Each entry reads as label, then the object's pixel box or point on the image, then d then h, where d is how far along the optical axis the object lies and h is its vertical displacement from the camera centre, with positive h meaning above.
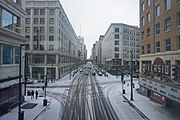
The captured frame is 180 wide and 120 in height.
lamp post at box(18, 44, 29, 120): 17.30 -5.50
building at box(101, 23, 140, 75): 87.50 +8.09
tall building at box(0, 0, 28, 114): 21.68 +1.78
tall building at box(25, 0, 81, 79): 58.22 +8.49
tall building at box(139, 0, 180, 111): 19.19 +2.50
